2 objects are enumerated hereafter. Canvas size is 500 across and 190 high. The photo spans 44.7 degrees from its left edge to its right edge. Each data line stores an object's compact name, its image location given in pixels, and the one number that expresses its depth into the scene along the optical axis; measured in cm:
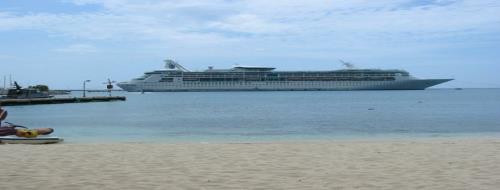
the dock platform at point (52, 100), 6369
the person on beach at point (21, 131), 1547
